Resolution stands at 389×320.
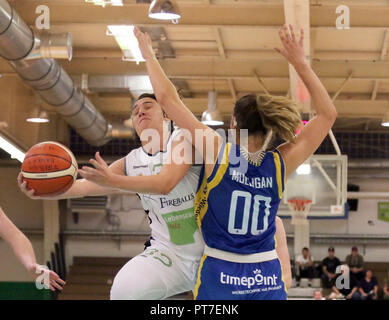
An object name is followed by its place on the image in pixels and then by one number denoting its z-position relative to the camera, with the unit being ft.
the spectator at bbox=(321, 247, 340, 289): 61.87
